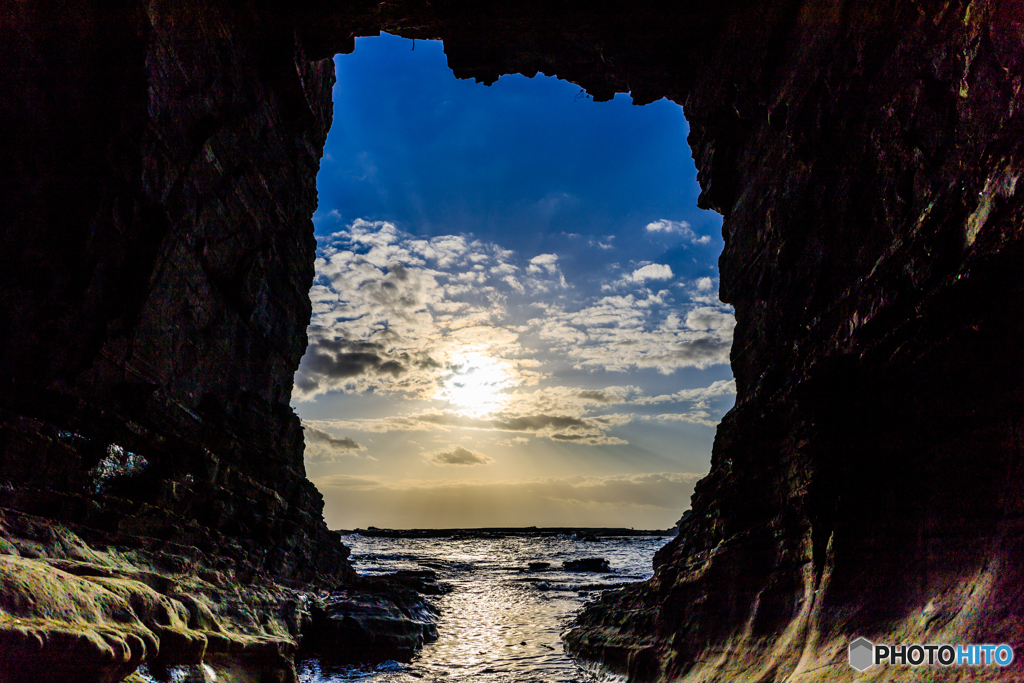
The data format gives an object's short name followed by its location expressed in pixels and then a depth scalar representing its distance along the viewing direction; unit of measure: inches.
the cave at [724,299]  254.7
